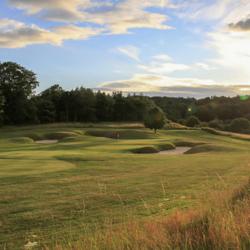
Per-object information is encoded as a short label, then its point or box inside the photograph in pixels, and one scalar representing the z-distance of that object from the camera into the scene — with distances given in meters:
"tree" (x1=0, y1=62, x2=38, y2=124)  98.31
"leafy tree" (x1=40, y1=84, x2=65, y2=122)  110.38
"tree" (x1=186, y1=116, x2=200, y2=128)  107.88
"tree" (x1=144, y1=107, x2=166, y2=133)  77.25
